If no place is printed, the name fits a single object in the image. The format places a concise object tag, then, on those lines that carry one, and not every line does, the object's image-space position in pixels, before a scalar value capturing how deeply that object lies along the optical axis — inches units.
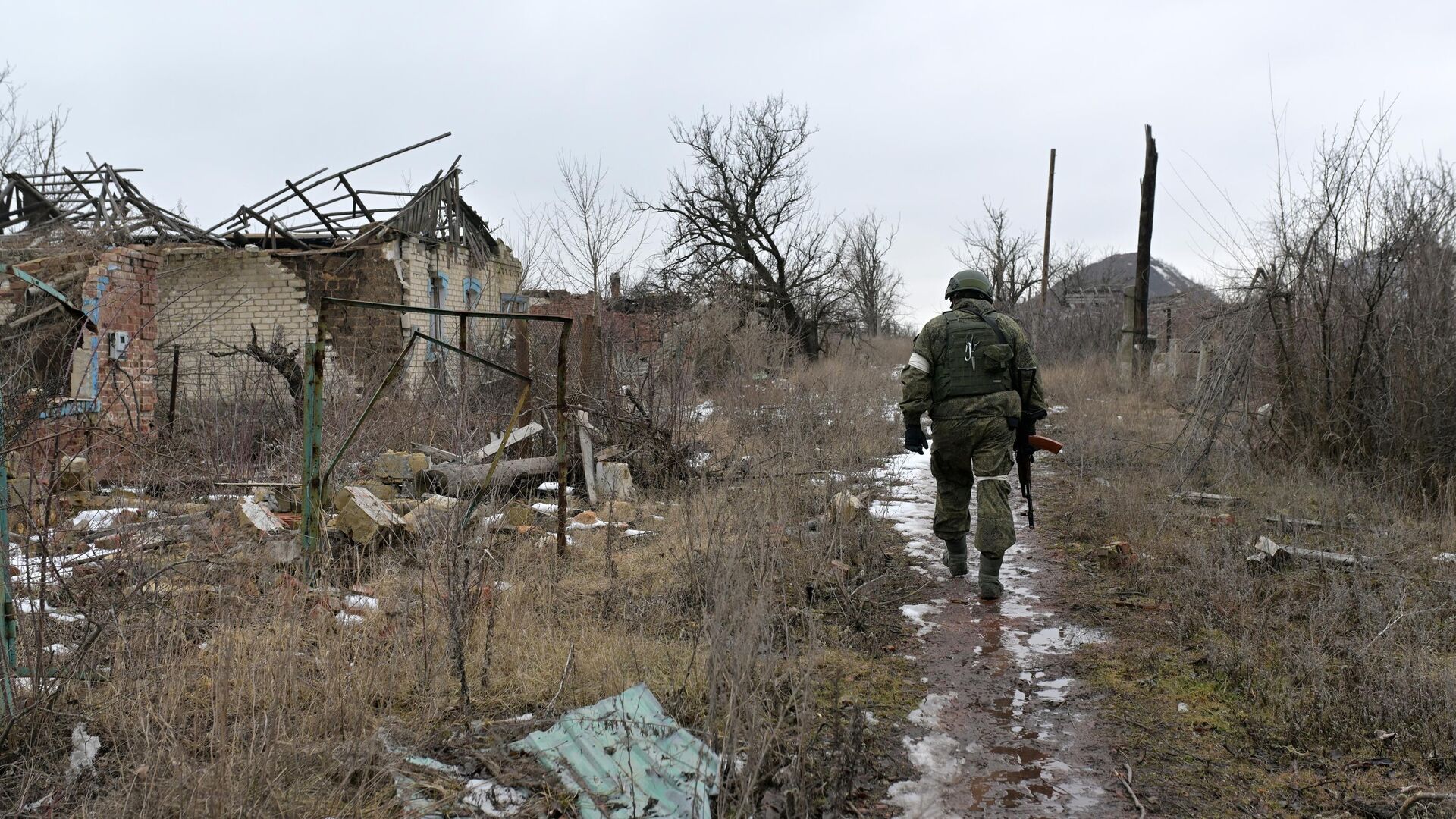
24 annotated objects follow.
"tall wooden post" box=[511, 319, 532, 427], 319.9
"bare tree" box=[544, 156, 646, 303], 494.0
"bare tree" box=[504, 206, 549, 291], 589.1
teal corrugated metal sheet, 105.8
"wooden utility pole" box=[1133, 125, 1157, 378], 600.4
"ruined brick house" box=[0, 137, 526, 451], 413.4
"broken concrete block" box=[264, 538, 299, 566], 196.5
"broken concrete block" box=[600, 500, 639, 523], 281.6
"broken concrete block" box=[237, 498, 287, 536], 228.8
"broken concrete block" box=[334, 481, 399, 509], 274.2
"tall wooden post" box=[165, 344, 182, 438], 359.1
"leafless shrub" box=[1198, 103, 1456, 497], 264.2
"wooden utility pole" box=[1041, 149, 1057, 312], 944.9
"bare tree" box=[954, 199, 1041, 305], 1291.8
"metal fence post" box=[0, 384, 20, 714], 113.7
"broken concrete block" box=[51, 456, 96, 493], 292.8
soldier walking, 206.8
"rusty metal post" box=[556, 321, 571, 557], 220.8
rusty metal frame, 183.8
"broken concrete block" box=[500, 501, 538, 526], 265.7
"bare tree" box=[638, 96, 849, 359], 992.2
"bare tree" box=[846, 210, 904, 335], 1235.2
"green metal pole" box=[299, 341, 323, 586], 184.1
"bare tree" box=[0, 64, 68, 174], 743.1
